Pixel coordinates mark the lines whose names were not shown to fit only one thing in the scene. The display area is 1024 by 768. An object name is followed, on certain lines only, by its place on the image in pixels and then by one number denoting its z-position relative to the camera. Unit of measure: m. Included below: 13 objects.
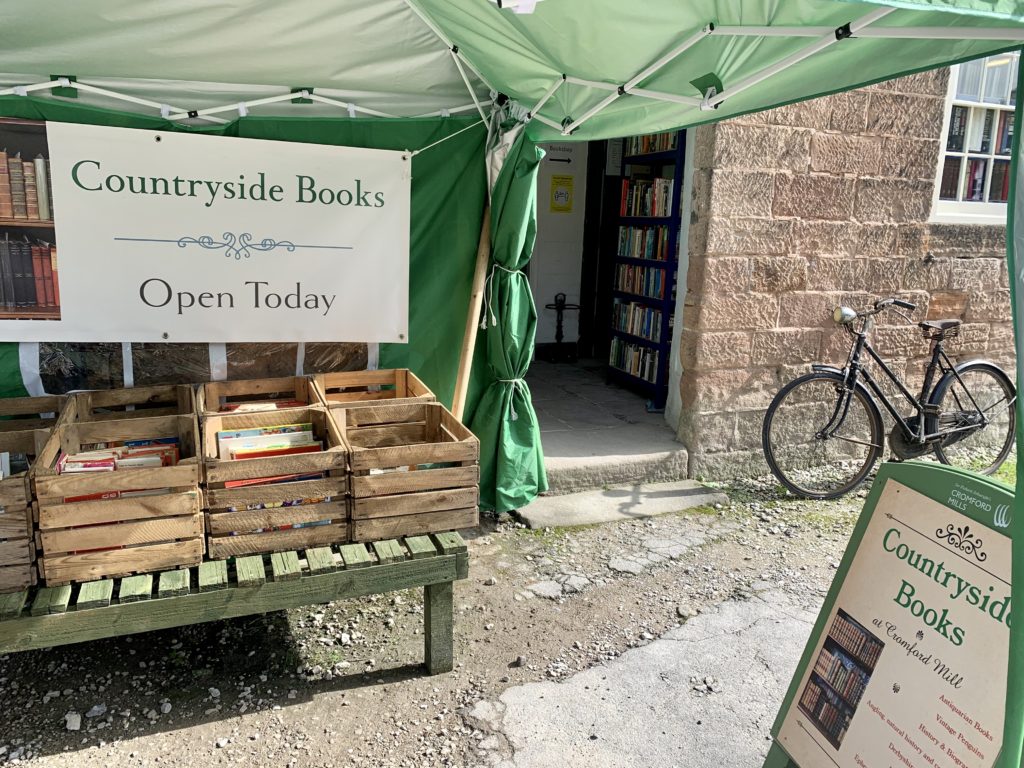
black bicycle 4.72
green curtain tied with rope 3.86
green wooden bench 2.42
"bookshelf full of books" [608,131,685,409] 5.54
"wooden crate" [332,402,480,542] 2.87
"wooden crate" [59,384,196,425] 3.26
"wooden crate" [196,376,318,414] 3.48
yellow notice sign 7.18
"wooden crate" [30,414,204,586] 2.47
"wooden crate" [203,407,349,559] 2.70
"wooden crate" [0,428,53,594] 2.40
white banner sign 3.37
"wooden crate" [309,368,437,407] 3.71
